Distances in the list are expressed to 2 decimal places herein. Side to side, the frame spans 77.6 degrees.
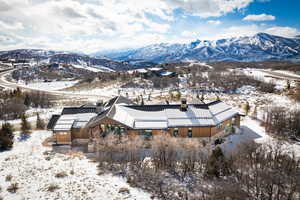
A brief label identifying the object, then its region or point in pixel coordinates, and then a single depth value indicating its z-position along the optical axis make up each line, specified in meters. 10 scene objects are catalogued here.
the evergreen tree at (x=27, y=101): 66.36
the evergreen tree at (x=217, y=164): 22.27
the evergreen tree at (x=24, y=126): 36.77
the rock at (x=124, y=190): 19.11
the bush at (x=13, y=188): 18.30
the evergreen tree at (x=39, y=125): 40.03
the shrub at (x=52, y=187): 18.70
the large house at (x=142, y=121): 30.64
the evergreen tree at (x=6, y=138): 28.88
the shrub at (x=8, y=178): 19.97
